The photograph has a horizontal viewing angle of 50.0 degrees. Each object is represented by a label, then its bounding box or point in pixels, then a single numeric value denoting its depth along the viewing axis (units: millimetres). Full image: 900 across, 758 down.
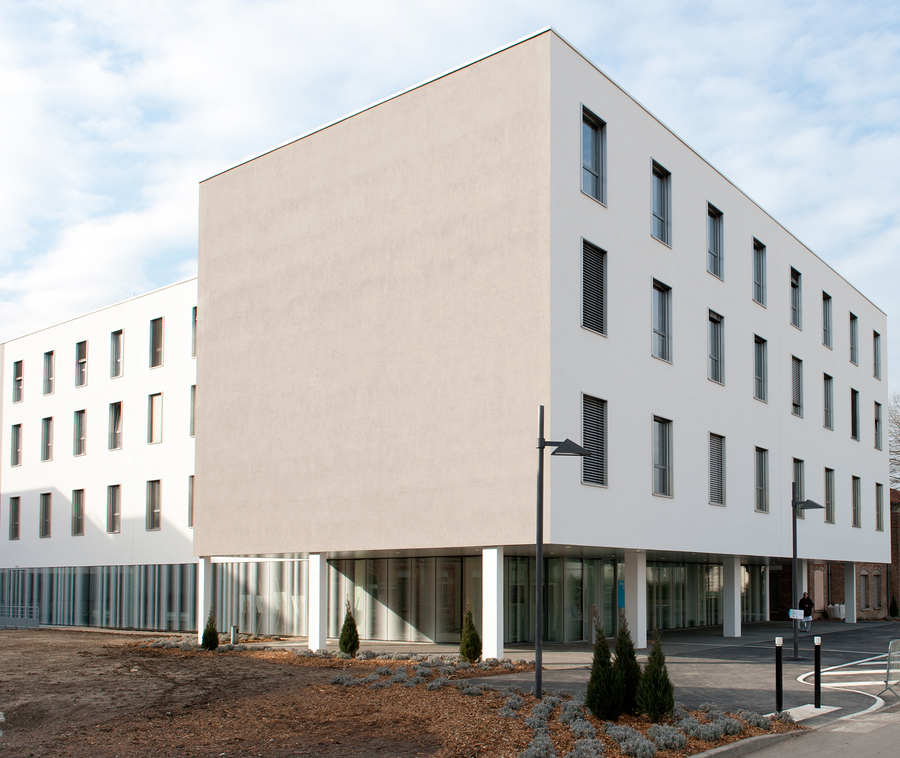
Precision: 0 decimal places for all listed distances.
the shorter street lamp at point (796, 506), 21200
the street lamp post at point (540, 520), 14562
